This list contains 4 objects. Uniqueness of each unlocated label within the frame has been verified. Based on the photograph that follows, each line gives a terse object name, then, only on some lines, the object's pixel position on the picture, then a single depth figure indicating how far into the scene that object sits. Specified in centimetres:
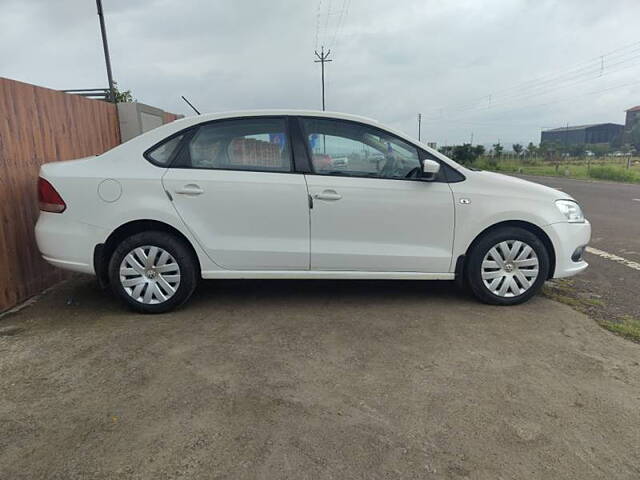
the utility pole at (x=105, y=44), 877
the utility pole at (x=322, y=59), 3344
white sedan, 362
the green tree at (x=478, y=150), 4787
